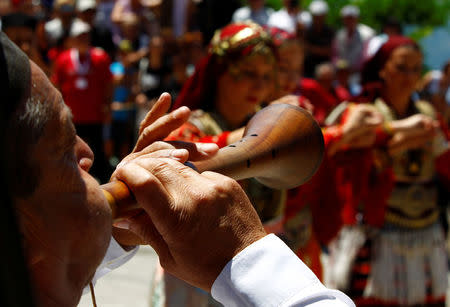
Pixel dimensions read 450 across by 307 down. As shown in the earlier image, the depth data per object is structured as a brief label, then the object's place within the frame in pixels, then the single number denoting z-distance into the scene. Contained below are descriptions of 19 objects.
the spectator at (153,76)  8.05
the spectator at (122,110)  8.12
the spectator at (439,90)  8.92
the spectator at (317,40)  8.90
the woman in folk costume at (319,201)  3.40
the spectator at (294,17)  8.06
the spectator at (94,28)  7.94
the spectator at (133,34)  8.78
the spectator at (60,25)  7.67
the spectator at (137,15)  9.04
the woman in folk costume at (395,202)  4.12
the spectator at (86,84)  6.93
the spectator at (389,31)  9.17
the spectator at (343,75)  8.87
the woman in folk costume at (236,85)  3.01
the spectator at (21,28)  5.52
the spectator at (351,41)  9.30
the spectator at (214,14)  8.75
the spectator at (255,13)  7.98
